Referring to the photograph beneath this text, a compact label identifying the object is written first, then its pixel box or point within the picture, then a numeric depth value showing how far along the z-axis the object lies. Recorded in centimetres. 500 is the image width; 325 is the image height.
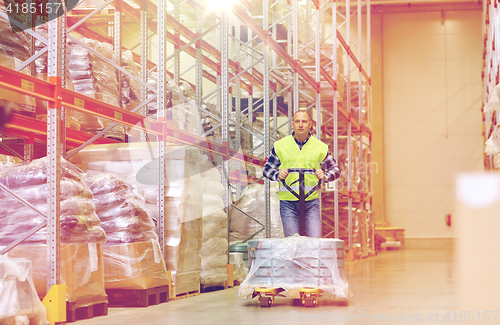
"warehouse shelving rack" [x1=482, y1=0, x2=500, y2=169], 1153
